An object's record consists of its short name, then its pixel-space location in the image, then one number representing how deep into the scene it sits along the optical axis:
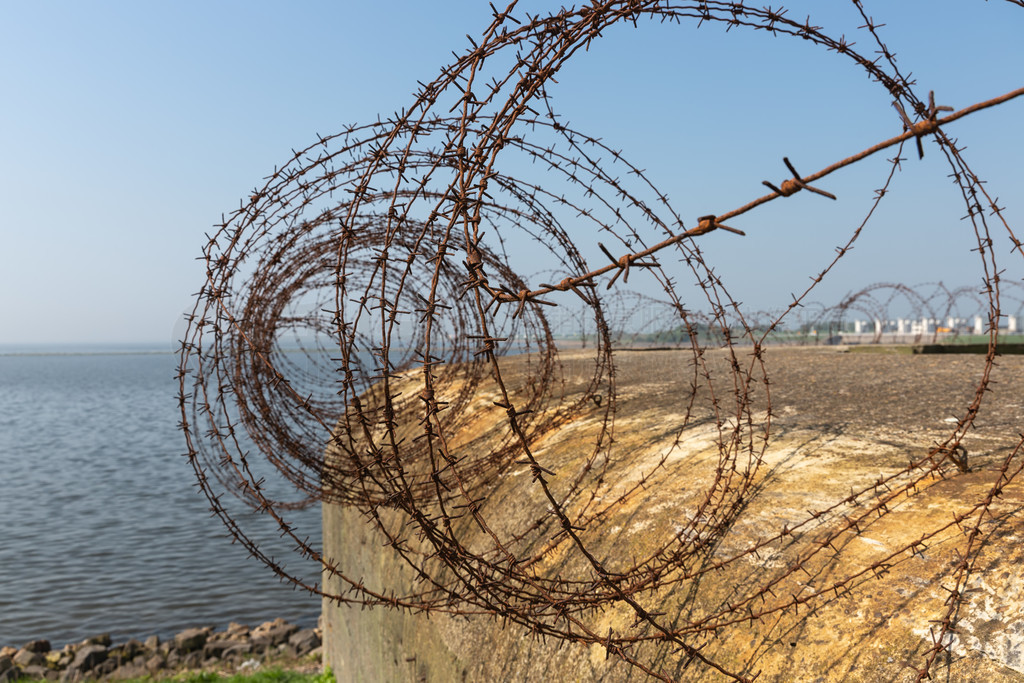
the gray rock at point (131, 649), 10.67
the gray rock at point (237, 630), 11.36
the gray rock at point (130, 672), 10.22
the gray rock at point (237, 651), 10.60
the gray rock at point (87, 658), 10.19
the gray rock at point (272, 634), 10.89
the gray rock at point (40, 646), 10.65
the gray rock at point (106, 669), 10.24
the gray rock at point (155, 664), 10.37
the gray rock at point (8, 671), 9.77
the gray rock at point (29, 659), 10.30
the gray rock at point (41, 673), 9.94
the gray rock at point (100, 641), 10.88
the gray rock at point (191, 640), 10.80
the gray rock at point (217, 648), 10.62
